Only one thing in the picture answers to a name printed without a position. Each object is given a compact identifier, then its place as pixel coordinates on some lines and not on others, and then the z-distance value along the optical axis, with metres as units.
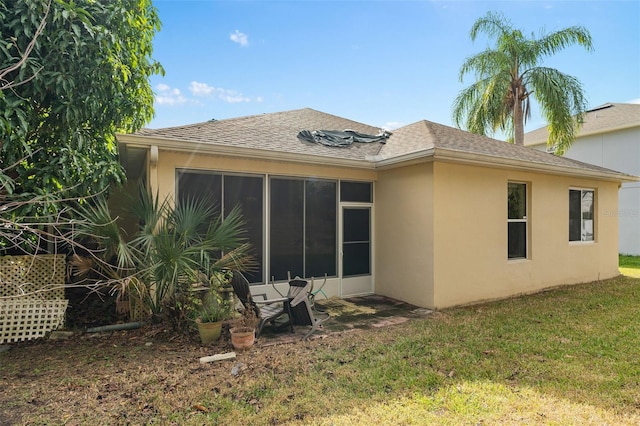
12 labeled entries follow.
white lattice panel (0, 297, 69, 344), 5.46
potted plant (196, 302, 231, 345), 5.21
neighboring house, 16.91
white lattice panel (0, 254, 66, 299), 5.75
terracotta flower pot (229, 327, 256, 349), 5.00
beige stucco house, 6.91
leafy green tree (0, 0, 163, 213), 4.64
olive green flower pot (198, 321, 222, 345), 5.20
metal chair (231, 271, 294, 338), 5.57
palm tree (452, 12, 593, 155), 14.41
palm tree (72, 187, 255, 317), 5.36
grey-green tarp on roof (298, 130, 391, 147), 8.80
